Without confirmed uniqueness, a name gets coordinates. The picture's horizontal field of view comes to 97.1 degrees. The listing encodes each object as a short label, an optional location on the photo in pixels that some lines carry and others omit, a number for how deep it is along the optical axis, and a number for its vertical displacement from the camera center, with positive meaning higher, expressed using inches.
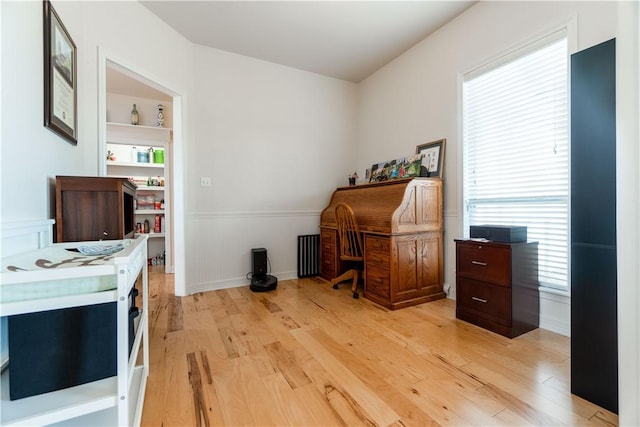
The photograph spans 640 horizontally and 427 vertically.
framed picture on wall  57.4 +30.2
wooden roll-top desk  101.0 -11.5
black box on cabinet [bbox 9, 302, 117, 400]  31.1 -15.6
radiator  146.3 -22.6
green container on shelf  182.4 +36.1
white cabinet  28.5 -14.8
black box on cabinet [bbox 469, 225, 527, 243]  79.6 -6.5
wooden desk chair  112.9 -10.7
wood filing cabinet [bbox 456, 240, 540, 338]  78.1 -22.0
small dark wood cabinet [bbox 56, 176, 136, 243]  59.6 +1.1
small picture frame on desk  113.1 +21.7
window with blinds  81.4 +20.0
